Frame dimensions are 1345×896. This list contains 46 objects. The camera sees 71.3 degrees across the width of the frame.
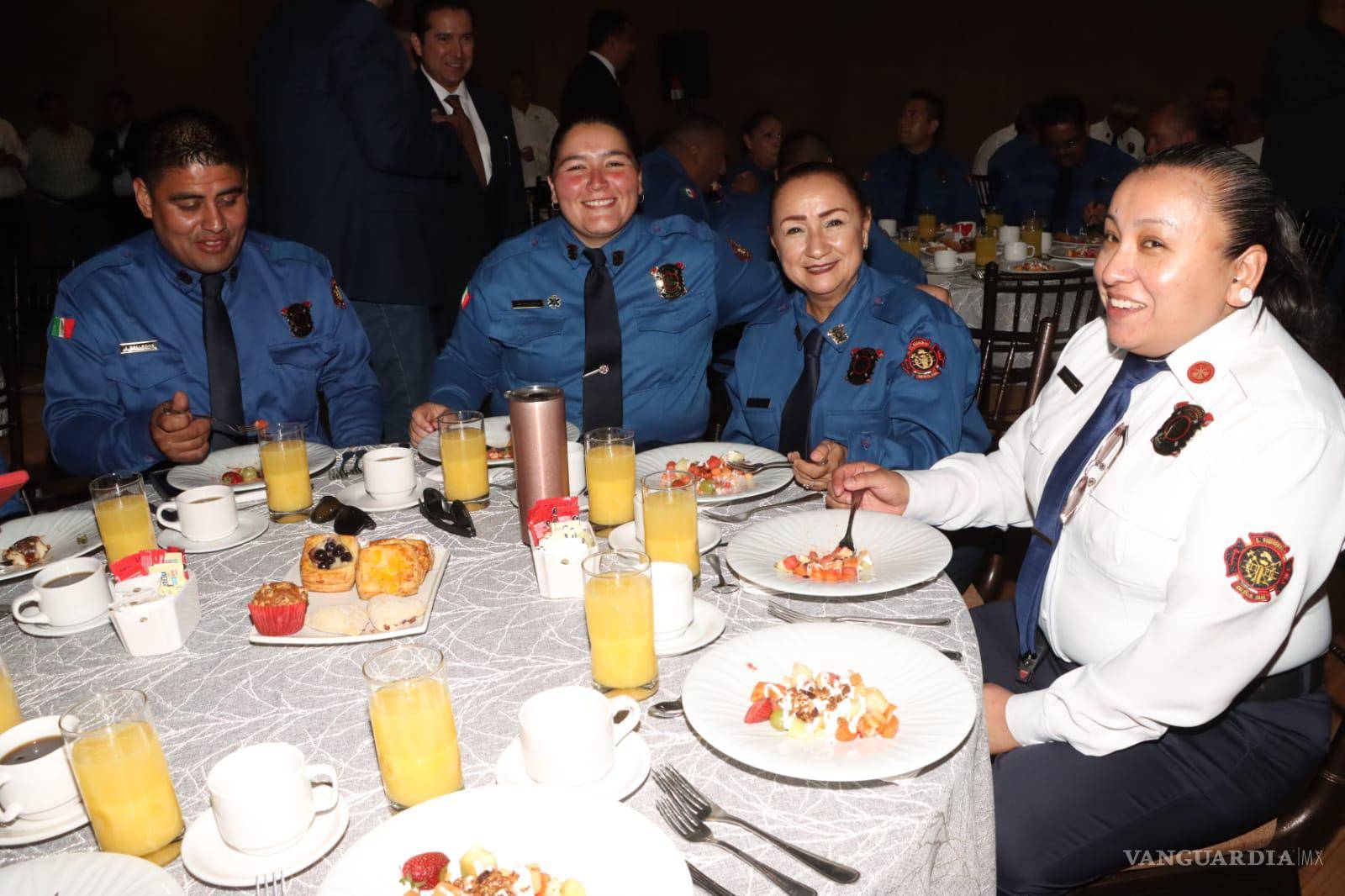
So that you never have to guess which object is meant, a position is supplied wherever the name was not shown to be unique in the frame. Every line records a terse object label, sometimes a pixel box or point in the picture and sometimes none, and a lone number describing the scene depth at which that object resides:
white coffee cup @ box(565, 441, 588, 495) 1.90
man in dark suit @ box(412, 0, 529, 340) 4.26
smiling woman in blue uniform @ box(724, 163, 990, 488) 2.29
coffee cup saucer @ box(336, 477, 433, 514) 1.89
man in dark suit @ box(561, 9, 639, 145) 5.29
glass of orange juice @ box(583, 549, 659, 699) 1.21
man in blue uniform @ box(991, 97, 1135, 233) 5.83
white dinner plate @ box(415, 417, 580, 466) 2.22
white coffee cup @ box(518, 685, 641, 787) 1.01
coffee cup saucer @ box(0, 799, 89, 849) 1.01
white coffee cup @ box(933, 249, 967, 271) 4.57
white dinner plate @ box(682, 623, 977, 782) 1.04
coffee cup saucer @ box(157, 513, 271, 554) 1.73
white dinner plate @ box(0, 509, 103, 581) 1.78
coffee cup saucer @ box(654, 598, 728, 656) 1.32
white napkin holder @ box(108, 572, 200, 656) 1.35
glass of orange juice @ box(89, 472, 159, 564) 1.67
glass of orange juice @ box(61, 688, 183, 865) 0.97
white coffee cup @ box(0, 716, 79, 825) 1.02
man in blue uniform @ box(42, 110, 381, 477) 2.38
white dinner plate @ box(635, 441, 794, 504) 1.98
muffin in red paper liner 1.38
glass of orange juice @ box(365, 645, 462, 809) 1.02
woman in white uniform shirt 1.34
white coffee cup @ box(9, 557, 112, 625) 1.45
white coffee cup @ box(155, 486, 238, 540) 1.74
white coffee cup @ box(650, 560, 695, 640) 1.32
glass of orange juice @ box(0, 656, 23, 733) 1.19
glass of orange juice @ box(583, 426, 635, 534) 1.75
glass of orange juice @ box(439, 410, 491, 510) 1.88
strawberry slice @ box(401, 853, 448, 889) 0.89
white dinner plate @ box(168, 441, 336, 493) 2.08
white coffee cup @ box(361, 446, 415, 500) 1.93
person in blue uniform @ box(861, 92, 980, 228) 6.58
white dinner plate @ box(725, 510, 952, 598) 1.48
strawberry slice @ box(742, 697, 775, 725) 1.14
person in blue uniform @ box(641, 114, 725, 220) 4.27
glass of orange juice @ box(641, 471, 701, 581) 1.51
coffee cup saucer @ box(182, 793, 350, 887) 0.94
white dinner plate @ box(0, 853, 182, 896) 0.90
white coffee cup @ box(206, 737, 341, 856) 0.93
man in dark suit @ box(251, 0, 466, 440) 3.40
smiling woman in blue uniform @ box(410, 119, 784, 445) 2.68
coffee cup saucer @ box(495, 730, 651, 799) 1.02
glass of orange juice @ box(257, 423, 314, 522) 1.86
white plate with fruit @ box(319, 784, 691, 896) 0.89
